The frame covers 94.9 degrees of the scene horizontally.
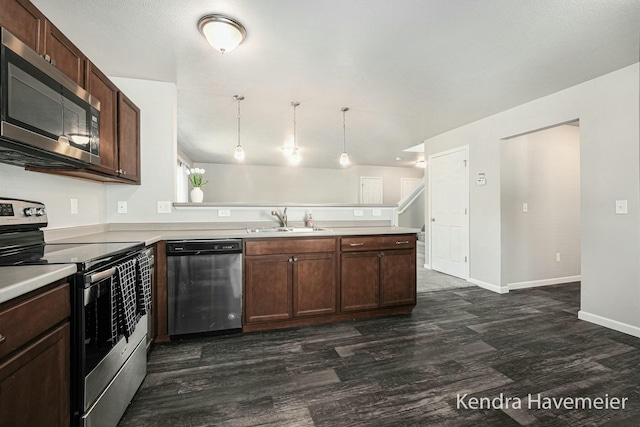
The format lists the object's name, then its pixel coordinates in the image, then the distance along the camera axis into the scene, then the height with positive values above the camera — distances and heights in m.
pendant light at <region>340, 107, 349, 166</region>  3.93 +1.43
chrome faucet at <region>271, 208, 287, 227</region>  3.12 -0.02
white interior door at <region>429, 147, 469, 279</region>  4.45 +0.03
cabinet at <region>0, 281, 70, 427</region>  0.86 -0.47
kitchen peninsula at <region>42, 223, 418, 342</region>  2.52 -0.53
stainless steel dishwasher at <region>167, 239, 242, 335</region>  2.37 -0.58
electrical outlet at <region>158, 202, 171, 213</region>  2.93 +0.09
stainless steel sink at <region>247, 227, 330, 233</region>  2.98 -0.15
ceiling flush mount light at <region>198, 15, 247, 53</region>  1.99 +1.29
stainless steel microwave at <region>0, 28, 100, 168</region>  1.18 +0.49
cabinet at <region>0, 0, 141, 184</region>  1.41 +0.88
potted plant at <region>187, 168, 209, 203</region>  3.06 +0.32
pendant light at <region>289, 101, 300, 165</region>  3.68 +0.79
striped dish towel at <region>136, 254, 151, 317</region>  1.74 -0.43
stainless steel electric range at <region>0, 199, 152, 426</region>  1.21 -0.43
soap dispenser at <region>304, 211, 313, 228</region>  3.19 -0.08
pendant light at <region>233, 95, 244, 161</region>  3.52 +0.79
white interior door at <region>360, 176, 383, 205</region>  9.06 +0.79
